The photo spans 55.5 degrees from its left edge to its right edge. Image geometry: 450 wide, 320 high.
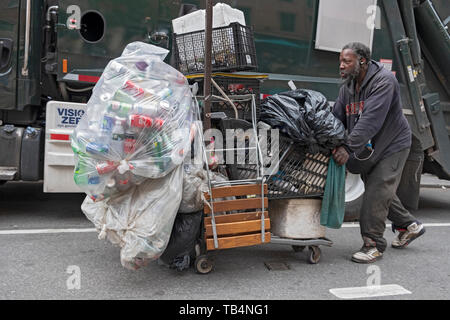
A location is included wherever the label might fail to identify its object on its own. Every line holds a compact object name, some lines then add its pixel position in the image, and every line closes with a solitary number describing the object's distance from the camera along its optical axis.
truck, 4.21
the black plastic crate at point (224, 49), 3.18
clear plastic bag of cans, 2.62
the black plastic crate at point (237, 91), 3.16
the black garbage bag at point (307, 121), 3.10
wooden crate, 2.87
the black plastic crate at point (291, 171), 3.14
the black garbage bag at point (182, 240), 2.87
